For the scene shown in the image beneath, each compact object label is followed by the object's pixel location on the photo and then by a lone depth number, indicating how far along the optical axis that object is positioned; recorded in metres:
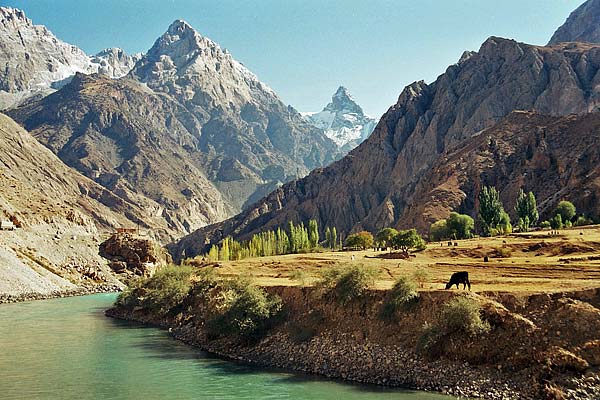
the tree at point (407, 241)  95.31
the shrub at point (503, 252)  75.94
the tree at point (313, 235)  139.73
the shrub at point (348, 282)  49.19
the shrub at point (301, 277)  57.24
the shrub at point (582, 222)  109.31
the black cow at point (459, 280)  44.69
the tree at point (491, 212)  122.94
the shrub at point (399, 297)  44.91
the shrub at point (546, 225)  113.10
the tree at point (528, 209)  125.31
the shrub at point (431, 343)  40.19
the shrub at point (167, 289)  73.12
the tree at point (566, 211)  116.25
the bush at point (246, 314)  52.03
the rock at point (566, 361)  34.66
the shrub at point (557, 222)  106.81
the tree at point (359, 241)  125.38
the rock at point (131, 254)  163.00
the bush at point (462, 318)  38.88
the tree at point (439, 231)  120.93
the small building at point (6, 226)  136.75
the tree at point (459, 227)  117.50
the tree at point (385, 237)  118.57
